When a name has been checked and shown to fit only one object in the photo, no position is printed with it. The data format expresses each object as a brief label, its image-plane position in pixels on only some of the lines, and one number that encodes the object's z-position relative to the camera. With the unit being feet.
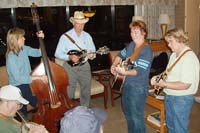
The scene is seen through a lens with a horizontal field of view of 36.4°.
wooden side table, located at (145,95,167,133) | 11.86
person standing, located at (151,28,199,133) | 8.95
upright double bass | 10.89
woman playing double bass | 10.57
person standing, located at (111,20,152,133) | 9.88
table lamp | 19.37
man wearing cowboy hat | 12.76
